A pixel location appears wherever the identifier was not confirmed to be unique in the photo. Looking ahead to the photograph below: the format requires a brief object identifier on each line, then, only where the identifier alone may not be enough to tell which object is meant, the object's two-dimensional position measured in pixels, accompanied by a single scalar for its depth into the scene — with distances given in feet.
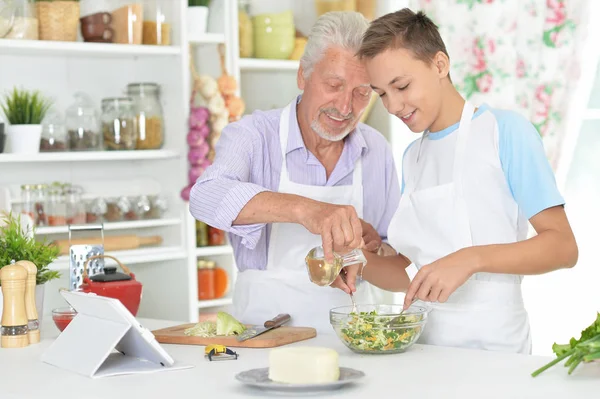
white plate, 5.41
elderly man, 8.75
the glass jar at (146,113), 12.54
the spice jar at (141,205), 12.60
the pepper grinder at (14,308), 7.48
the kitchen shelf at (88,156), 11.47
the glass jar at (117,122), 12.32
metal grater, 8.73
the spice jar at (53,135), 11.93
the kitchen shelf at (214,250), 12.90
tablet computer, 6.28
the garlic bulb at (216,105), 12.53
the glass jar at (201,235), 13.01
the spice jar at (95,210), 12.19
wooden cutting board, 7.19
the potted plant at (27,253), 8.03
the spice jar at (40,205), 11.77
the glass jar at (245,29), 13.30
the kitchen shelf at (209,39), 12.75
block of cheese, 5.45
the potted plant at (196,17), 12.78
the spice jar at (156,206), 12.73
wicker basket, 11.73
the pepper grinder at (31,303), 7.68
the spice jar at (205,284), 13.04
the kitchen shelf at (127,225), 11.66
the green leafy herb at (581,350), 5.58
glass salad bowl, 6.62
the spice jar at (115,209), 12.34
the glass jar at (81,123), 12.12
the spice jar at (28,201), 11.71
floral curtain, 12.69
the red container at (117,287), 8.31
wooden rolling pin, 11.80
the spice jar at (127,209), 12.41
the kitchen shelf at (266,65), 13.23
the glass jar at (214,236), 13.12
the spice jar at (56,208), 11.84
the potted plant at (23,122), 11.48
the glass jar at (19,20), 11.35
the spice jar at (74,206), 11.98
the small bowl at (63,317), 7.74
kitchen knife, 7.27
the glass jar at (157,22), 12.59
